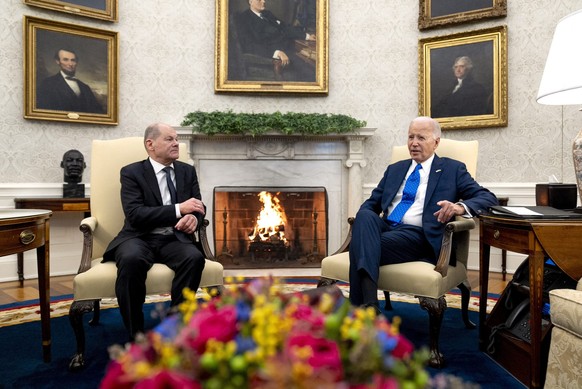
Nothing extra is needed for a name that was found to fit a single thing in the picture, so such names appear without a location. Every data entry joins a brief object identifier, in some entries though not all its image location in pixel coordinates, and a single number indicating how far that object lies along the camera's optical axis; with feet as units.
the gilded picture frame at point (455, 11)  16.93
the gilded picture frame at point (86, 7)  16.06
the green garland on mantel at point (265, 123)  17.13
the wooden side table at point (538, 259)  6.87
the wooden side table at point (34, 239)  7.14
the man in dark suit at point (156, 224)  8.00
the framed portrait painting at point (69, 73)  15.93
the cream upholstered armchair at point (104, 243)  7.84
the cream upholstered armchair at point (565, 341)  5.84
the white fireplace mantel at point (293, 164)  18.08
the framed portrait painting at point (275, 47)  18.62
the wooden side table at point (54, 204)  14.67
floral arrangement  2.24
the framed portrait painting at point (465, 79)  16.97
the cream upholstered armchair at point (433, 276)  7.97
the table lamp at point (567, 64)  7.41
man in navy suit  8.57
